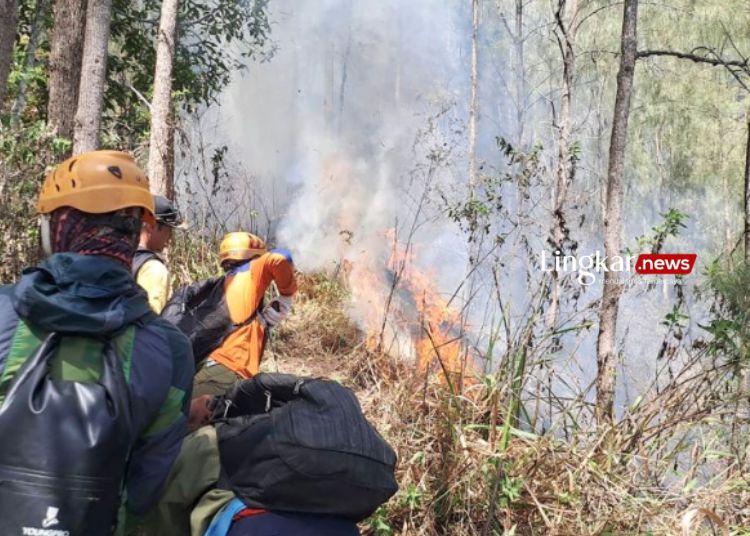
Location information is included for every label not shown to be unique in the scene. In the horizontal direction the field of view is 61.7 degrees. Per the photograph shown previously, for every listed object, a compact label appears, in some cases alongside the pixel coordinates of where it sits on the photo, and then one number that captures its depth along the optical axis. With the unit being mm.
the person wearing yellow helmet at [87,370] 1202
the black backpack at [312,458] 1504
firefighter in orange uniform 3283
